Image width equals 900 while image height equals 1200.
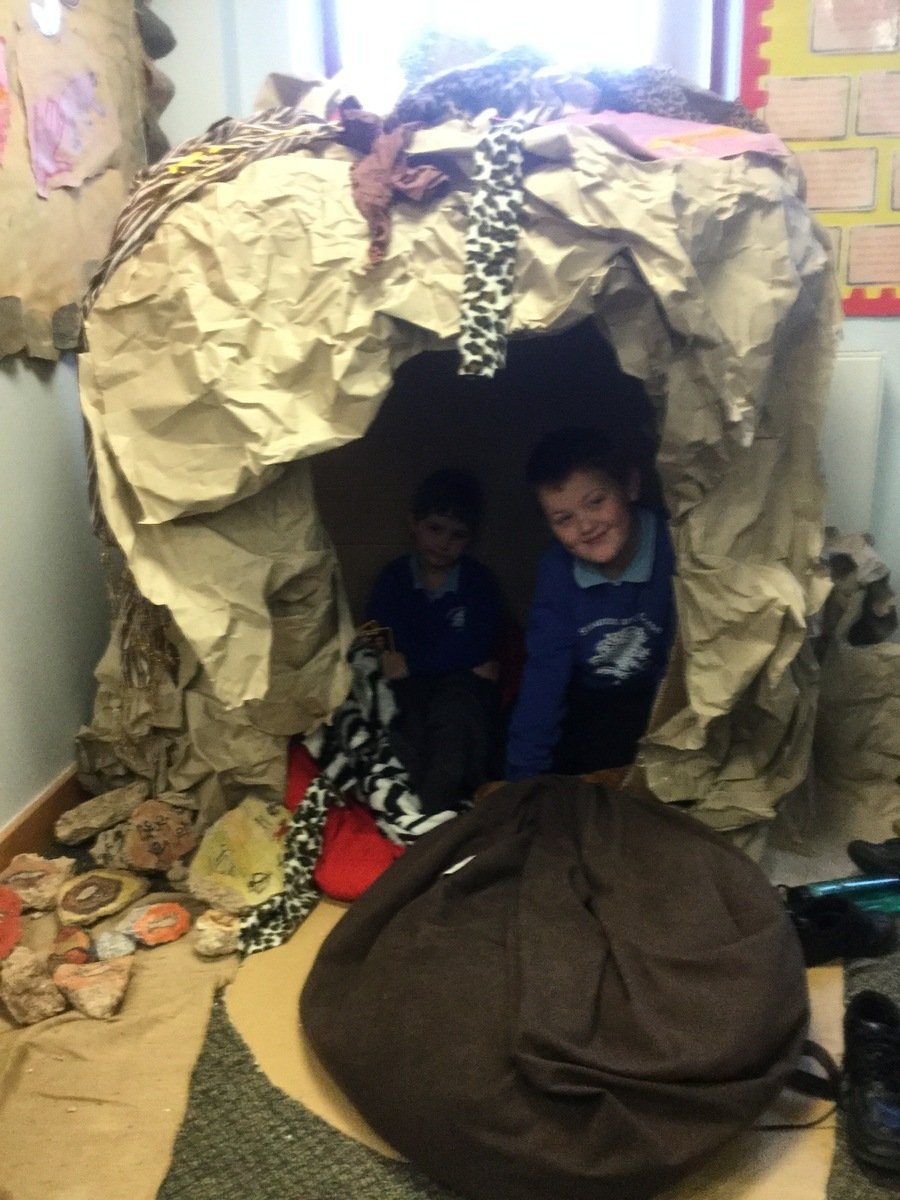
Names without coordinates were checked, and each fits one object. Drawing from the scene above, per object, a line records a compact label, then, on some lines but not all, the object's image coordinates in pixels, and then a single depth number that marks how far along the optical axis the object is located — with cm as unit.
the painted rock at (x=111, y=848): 151
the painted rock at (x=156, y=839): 149
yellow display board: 166
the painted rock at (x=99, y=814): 157
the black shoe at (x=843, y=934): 128
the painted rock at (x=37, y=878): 142
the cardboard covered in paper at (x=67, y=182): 145
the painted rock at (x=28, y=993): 122
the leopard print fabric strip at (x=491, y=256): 111
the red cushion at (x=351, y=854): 144
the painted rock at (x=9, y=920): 132
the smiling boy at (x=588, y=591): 150
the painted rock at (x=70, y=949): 132
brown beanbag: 95
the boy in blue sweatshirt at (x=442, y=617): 172
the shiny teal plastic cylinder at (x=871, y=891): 137
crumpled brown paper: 112
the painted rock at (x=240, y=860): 141
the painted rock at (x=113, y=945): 133
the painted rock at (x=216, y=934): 132
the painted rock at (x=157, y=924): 136
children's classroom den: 104
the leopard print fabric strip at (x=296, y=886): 135
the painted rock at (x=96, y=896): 140
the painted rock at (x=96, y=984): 122
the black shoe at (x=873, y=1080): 98
